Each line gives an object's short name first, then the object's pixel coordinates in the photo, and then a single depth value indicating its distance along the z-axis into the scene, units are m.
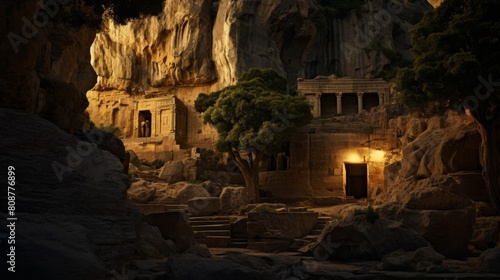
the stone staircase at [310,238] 14.97
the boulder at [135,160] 33.28
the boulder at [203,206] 18.78
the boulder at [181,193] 21.53
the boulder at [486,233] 14.25
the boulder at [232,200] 19.61
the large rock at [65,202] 5.44
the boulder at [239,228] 16.20
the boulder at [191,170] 29.05
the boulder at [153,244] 10.03
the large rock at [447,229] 12.41
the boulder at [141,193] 20.86
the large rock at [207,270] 7.53
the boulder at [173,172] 29.11
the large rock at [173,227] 11.51
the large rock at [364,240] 11.42
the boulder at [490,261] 9.48
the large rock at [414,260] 9.55
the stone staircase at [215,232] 15.70
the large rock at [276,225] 15.53
